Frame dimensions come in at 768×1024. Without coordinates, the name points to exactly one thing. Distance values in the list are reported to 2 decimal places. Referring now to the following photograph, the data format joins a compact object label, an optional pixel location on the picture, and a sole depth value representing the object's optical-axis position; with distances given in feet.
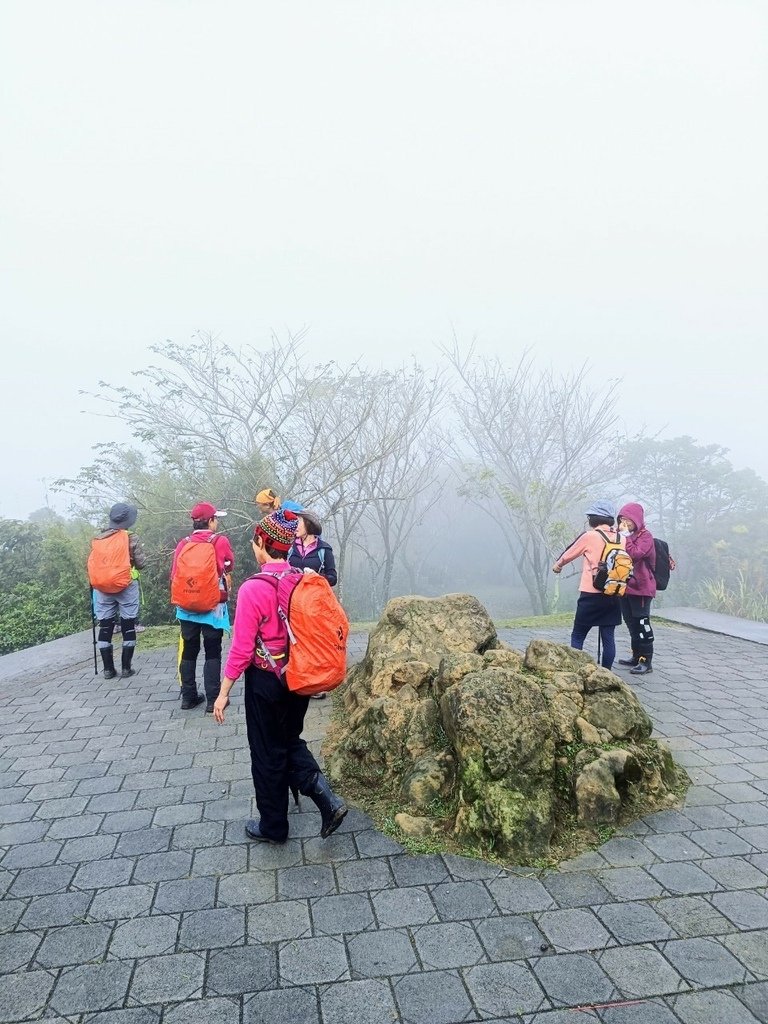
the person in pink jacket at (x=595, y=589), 19.47
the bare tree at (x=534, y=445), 59.36
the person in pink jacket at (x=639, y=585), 20.94
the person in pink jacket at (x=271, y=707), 10.67
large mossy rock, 10.88
